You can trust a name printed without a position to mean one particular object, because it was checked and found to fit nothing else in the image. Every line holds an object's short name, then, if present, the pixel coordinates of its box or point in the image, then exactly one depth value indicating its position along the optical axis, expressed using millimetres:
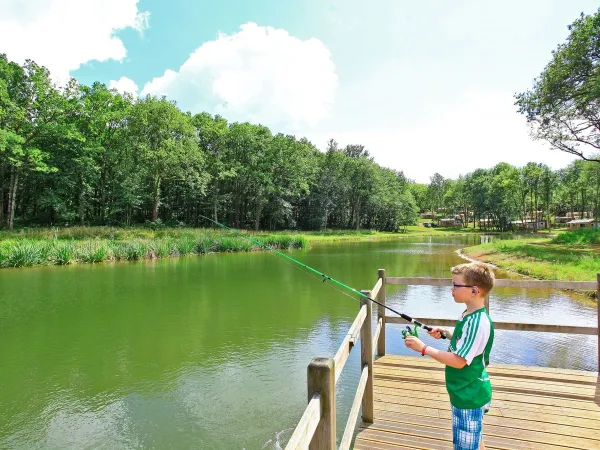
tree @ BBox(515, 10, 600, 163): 24755
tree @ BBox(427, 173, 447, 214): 120981
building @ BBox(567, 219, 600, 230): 72312
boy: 2803
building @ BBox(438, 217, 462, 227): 105575
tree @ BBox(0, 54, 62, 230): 32969
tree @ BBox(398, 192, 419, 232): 81719
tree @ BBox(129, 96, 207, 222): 40312
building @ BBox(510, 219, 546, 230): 80312
